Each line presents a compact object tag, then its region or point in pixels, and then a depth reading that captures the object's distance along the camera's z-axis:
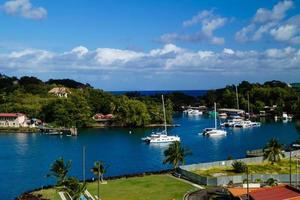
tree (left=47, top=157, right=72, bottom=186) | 60.81
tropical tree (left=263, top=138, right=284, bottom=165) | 70.94
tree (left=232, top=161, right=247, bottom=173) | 65.88
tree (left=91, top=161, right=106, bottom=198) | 62.12
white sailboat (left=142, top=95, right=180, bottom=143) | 115.04
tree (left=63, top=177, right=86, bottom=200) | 50.91
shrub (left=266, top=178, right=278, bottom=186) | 57.19
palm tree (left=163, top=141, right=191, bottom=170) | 70.25
